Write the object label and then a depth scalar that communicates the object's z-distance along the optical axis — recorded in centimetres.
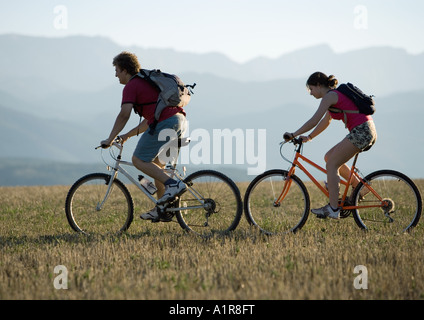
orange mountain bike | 1402
